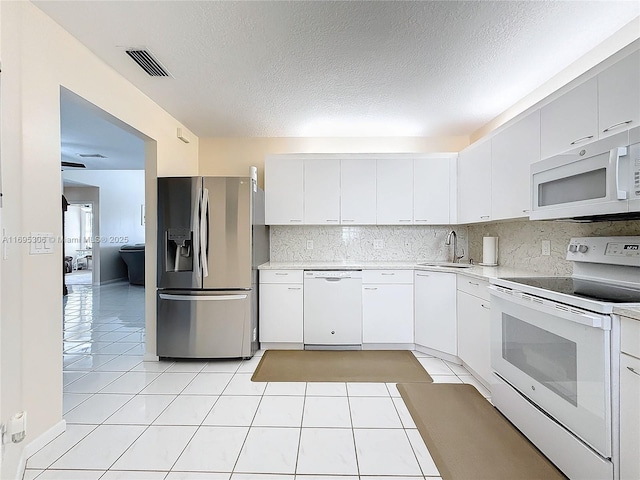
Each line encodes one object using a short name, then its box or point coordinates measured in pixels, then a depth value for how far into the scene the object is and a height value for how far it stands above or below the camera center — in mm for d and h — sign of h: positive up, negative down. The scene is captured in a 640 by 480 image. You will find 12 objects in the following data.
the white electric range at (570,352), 1348 -583
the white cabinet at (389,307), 3391 -730
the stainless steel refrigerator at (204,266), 3025 -264
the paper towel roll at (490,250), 3338 -123
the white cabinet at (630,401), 1226 -641
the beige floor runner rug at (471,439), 1629 -1187
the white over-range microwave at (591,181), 1506 +315
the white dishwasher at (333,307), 3383 -728
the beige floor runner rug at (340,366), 2730 -1194
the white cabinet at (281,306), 3387 -719
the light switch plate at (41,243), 1776 -25
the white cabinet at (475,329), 2482 -757
